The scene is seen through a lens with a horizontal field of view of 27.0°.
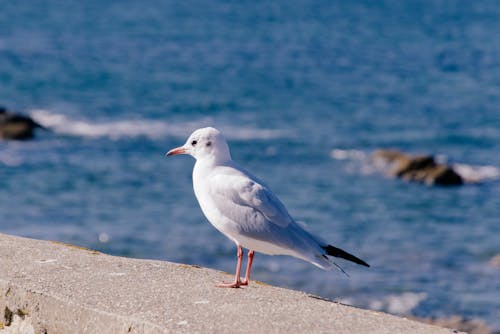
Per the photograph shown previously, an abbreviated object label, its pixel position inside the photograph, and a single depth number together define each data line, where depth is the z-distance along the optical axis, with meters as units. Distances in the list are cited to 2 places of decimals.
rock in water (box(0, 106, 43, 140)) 26.84
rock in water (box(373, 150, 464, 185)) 23.16
